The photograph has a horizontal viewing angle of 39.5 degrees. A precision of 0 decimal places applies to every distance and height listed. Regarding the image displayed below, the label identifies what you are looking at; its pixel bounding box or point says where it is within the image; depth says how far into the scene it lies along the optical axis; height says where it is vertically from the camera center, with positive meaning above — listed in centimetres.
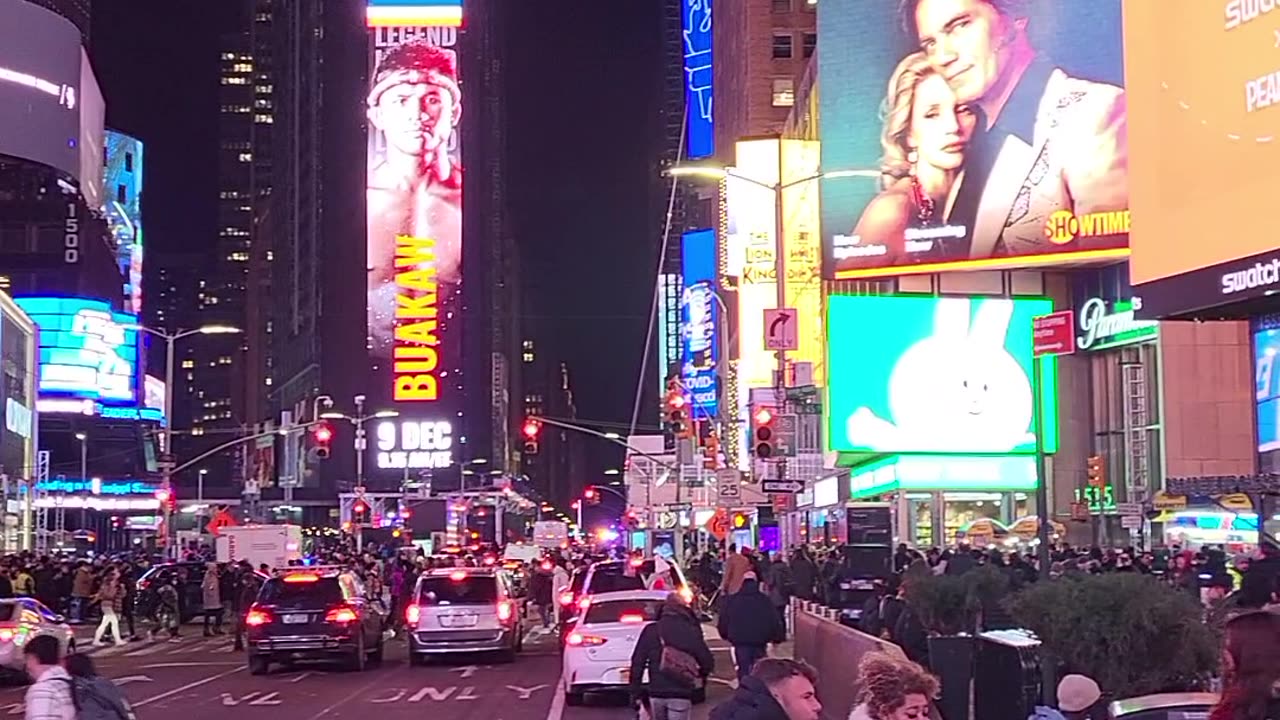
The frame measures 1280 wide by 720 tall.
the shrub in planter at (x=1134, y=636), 1165 -128
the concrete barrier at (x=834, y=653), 1655 -220
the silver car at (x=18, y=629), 2573 -252
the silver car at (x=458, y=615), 2961 -273
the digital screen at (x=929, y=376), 5850 +229
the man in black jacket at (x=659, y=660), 1453 -174
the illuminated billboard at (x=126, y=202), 15475 +2263
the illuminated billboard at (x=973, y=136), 5528 +992
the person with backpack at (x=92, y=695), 1056 -143
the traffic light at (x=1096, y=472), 4566 -75
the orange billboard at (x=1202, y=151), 1820 +313
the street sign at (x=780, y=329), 3266 +218
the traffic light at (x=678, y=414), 5834 +120
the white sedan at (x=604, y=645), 2200 -242
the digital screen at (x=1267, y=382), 3649 +123
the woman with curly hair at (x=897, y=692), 665 -92
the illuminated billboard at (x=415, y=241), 13900 +1652
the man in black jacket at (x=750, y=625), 1856 -185
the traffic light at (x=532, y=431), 5238 +57
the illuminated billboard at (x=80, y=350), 11788 +724
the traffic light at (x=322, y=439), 5178 +42
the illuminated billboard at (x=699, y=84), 13050 +2687
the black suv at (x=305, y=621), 2788 -263
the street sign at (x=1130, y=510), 5013 -193
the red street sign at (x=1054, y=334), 2141 +132
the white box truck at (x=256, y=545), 5738 -294
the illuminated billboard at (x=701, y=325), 11619 +838
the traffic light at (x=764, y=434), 3112 +24
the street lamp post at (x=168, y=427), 5259 +86
